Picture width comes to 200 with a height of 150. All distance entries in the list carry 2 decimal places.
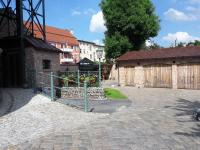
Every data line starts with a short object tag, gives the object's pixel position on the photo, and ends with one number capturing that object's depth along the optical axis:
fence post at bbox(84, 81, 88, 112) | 6.50
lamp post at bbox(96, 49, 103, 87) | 9.96
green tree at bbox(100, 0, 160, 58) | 19.53
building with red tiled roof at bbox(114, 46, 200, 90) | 13.40
